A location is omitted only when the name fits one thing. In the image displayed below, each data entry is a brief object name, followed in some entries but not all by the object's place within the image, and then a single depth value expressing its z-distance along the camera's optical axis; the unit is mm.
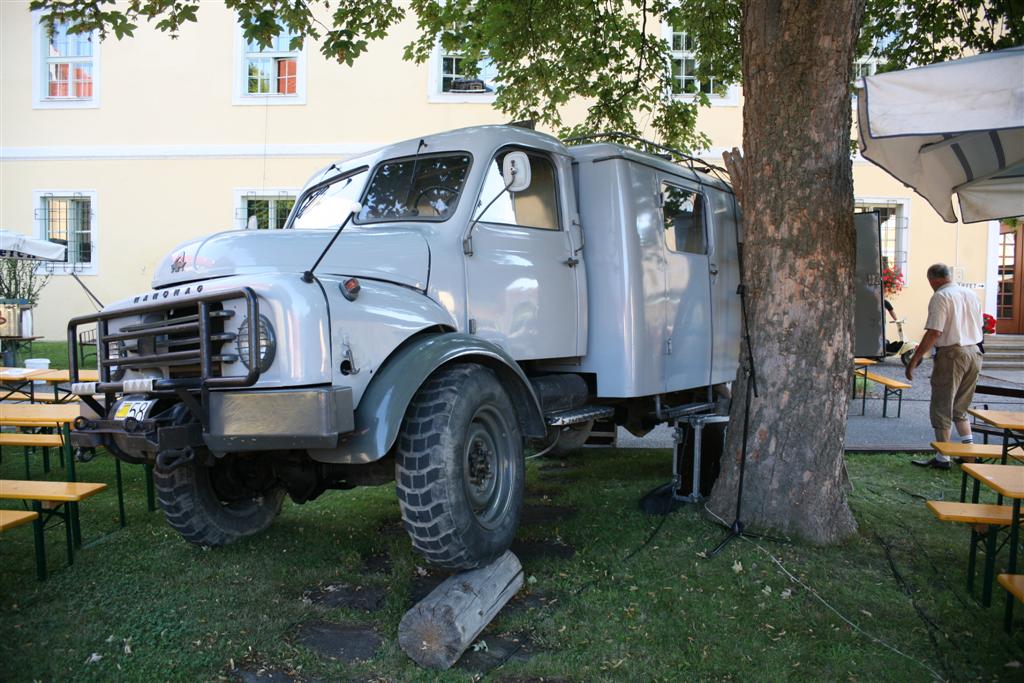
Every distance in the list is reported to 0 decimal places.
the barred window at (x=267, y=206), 13973
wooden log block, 3283
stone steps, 14019
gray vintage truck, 3201
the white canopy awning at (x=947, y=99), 3359
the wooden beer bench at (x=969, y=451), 5020
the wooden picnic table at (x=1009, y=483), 3575
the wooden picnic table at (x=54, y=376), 7809
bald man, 6891
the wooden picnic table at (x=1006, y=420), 5242
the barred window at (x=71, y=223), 16266
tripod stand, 4662
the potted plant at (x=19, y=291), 11117
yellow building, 15453
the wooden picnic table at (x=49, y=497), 4047
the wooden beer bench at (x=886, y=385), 9297
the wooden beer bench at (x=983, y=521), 3799
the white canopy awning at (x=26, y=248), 10445
